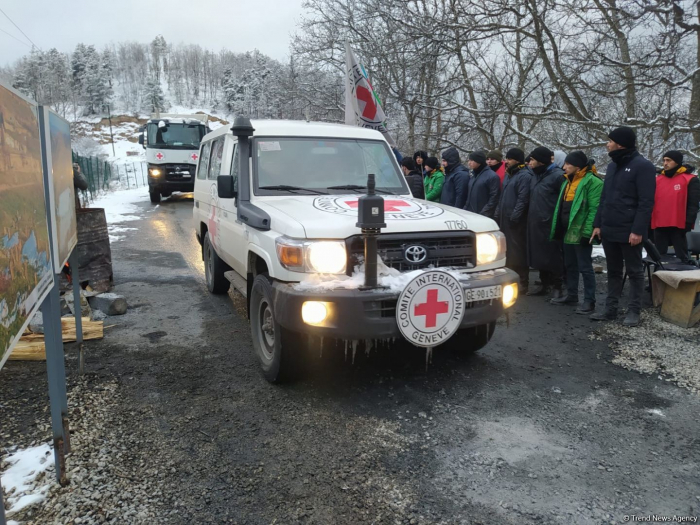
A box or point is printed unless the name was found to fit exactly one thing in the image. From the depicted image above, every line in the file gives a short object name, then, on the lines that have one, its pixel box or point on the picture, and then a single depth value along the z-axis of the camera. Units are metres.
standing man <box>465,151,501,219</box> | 7.17
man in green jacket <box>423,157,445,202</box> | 8.65
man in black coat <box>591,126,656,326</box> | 5.27
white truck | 19.36
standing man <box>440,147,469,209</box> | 7.62
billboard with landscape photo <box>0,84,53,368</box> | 1.74
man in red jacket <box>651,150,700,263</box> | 7.03
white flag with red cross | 8.00
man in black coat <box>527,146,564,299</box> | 6.50
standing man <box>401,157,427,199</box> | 9.44
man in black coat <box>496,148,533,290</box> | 6.80
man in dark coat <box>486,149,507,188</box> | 7.83
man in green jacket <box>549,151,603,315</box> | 5.98
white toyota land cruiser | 3.40
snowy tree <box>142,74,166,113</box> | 111.94
